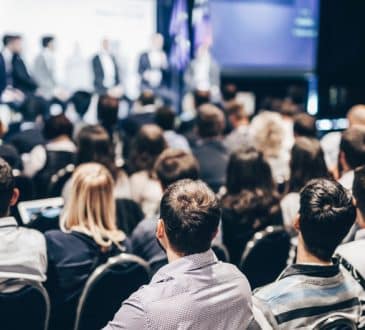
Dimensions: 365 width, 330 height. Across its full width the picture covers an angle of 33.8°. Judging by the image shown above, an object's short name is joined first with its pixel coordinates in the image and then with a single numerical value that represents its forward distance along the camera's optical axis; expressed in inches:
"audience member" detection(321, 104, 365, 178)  181.3
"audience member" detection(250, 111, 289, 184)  183.9
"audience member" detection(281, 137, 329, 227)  136.8
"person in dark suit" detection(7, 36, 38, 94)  316.8
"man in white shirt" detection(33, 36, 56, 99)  334.0
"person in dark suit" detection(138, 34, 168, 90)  372.8
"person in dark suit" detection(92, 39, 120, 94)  356.5
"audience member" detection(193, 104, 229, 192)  175.5
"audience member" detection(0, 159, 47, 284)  86.2
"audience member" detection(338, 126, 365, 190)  132.3
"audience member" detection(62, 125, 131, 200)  154.6
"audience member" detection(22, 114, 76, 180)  178.4
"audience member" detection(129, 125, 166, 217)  145.9
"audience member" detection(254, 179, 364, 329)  70.6
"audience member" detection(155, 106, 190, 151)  208.8
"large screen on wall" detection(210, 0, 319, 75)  388.2
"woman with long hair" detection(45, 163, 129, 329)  98.9
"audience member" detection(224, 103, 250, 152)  250.4
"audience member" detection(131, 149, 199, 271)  107.5
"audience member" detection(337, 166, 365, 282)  82.5
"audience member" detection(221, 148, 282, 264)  126.9
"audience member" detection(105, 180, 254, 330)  65.1
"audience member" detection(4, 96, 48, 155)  310.5
